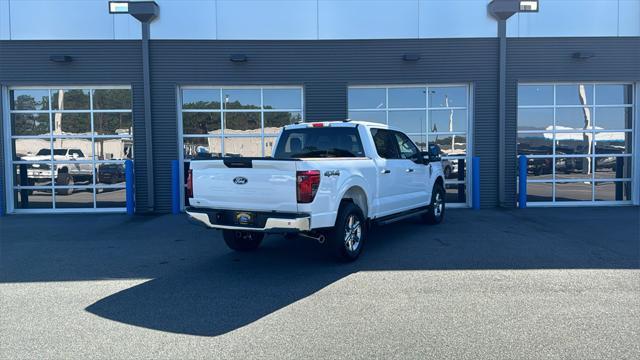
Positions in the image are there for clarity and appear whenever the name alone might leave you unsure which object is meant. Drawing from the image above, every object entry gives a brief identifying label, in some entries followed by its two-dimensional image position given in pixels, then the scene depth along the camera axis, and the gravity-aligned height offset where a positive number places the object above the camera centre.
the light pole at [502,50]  12.17 +2.75
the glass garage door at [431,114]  12.89 +1.18
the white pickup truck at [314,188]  6.09 -0.37
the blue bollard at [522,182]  12.34 -0.63
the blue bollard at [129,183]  12.05 -0.51
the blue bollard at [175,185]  12.03 -0.57
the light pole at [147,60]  11.95 +2.57
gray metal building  12.36 +2.00
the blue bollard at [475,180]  12.30 -0.57
